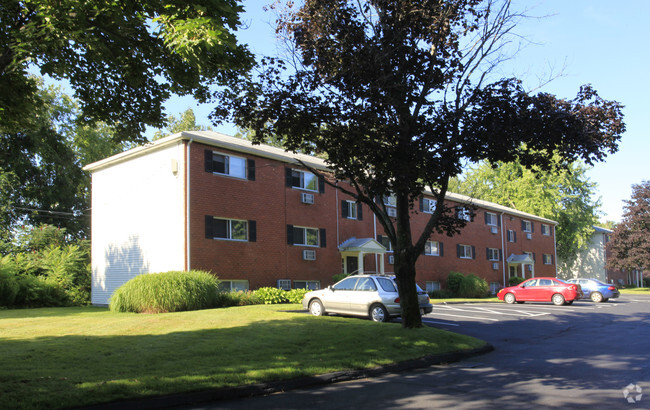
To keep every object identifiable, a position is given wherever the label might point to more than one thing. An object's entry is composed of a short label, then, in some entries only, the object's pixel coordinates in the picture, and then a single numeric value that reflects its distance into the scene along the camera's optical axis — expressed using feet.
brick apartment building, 70.59
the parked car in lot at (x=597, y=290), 104.42
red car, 87.15
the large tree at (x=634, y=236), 180.96
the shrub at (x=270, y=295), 68.69
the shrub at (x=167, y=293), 59.36
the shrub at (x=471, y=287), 115.96
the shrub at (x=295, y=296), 70.59
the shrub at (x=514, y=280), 143.97
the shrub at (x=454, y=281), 117.08
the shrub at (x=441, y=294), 110.36
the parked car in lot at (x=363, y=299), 51.37
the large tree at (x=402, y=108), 35.45
